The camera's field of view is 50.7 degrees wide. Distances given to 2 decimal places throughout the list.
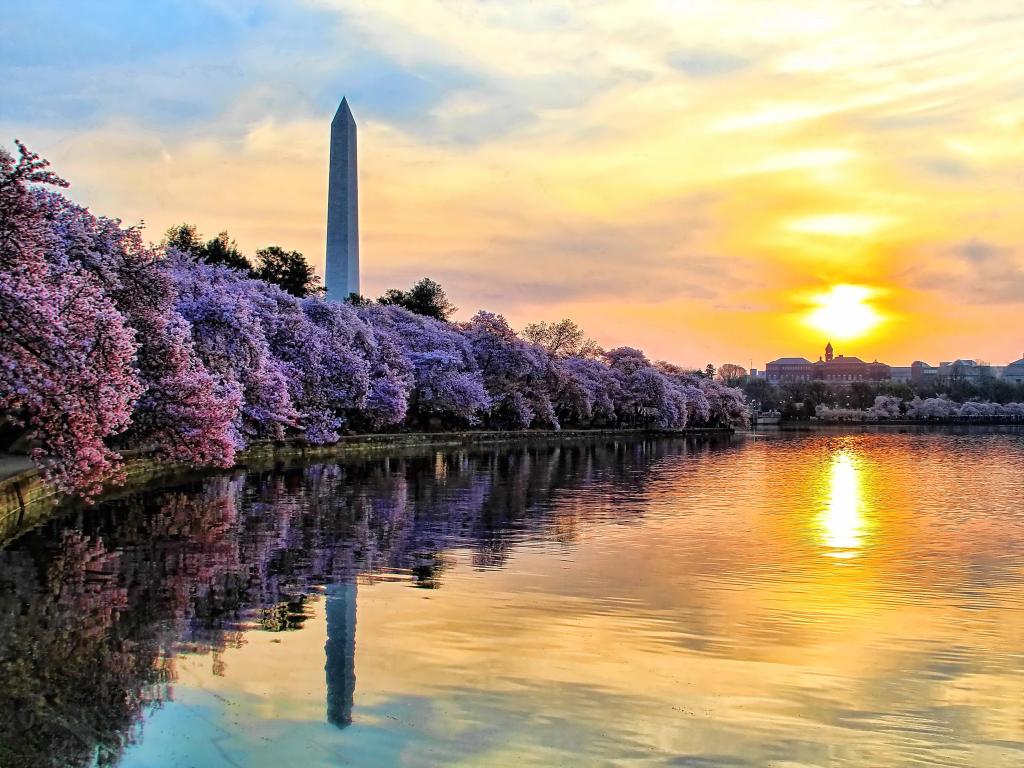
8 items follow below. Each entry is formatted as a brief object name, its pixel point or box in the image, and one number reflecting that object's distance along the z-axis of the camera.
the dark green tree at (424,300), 96.90
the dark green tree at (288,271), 80.00
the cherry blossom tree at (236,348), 40.19
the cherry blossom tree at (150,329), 29.14
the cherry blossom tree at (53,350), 18.80
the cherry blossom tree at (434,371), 72.69
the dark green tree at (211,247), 75.81
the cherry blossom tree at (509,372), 83.50
